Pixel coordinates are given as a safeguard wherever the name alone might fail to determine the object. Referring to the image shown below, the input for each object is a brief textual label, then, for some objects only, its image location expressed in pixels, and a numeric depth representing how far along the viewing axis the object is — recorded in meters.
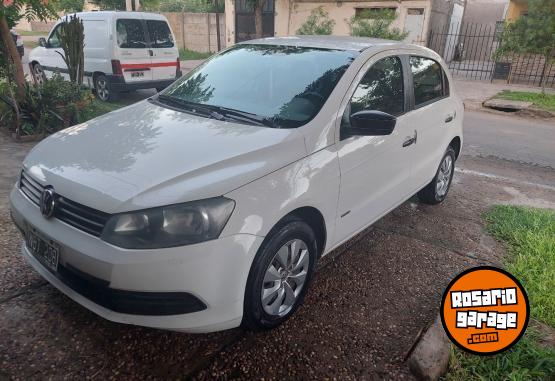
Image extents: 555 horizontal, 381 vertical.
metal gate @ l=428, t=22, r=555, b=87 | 15.90
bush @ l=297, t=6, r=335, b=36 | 16.89
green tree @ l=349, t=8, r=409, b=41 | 14.76
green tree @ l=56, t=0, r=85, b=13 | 23.14
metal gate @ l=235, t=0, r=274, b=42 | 20.57
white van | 8.80
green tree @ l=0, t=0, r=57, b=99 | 6.28
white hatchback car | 2.07
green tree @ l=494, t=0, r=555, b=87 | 11.70
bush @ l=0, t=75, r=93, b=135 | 6.27
